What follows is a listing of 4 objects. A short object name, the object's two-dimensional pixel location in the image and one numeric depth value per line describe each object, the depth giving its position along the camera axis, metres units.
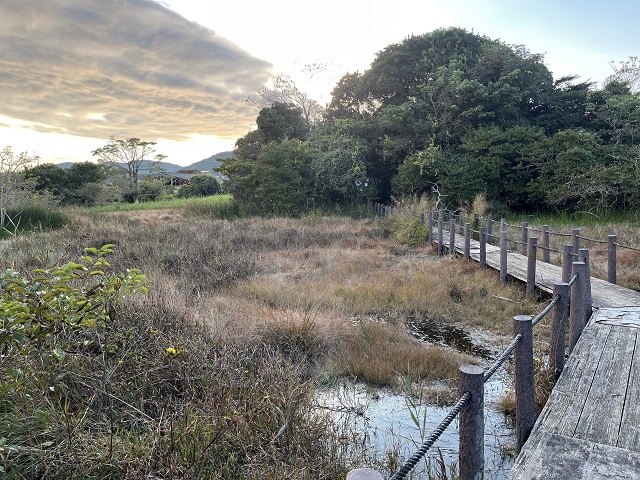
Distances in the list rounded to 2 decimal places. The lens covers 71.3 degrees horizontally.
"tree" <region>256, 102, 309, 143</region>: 26.75
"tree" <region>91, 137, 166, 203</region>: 45.28
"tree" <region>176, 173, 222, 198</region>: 45.31
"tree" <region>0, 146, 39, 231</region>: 16.16
